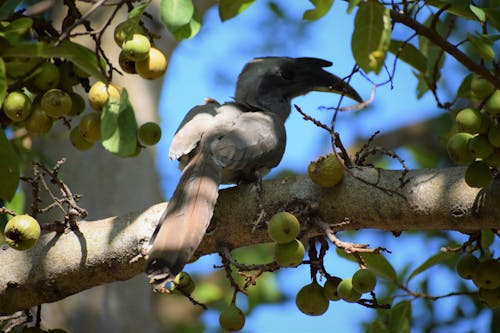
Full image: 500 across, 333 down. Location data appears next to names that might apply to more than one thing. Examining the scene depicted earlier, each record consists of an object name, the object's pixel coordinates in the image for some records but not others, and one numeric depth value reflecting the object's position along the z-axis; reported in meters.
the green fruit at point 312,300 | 4.61
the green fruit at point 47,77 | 4.70
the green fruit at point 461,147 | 4.41
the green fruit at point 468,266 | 4.69
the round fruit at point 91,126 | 4.89
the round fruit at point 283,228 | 4.27
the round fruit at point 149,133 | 4.90
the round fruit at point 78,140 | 5.06
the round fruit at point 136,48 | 4.45
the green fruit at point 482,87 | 4.61
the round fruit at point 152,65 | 4.62
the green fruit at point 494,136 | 4.20
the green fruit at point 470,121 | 4.32
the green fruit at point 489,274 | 4.55
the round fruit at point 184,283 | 4.86
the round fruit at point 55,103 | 4.75
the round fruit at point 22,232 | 4.44
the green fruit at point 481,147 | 4.24
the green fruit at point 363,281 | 4.35
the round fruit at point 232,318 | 4.58
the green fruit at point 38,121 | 4.92
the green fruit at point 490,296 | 4.61
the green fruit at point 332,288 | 4.61
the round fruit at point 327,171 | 4.58
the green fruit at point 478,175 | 4.21
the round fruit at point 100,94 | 4.56
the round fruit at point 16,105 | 4.64
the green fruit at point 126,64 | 4.64
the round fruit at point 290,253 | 4.34
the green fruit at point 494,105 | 4.22
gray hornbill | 4.67
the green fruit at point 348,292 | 4.37
